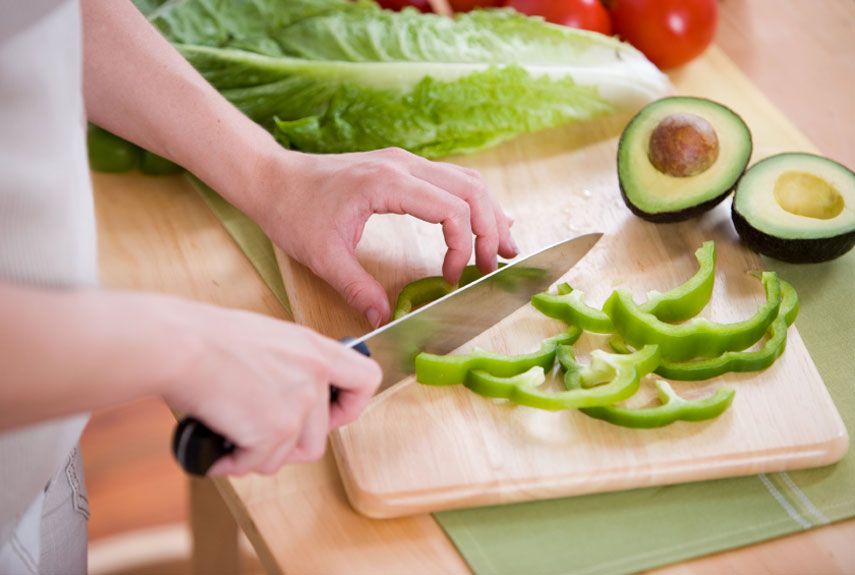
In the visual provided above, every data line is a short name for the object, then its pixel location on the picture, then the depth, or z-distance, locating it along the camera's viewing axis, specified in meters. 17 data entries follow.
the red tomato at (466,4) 1.95
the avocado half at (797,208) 1.40
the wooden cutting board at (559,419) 1.15
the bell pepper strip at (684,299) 1.34
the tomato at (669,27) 1.82
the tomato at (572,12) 1.84
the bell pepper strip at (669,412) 1.19
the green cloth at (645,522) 1.10
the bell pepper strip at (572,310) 1.32
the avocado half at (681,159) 1.48
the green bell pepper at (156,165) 1.58
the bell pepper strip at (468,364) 1.23
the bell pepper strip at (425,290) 1.36
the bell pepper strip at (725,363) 1.27
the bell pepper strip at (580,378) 1.19
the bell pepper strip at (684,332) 1.28
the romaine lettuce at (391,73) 1.62
